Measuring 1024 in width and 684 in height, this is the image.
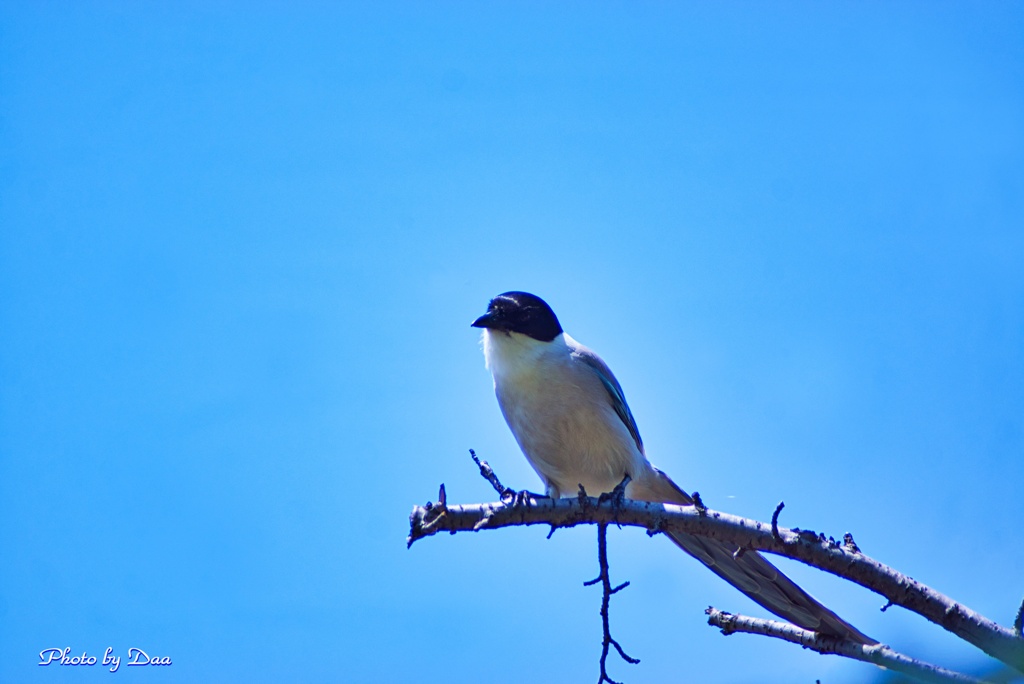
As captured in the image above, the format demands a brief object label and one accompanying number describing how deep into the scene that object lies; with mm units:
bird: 11891
